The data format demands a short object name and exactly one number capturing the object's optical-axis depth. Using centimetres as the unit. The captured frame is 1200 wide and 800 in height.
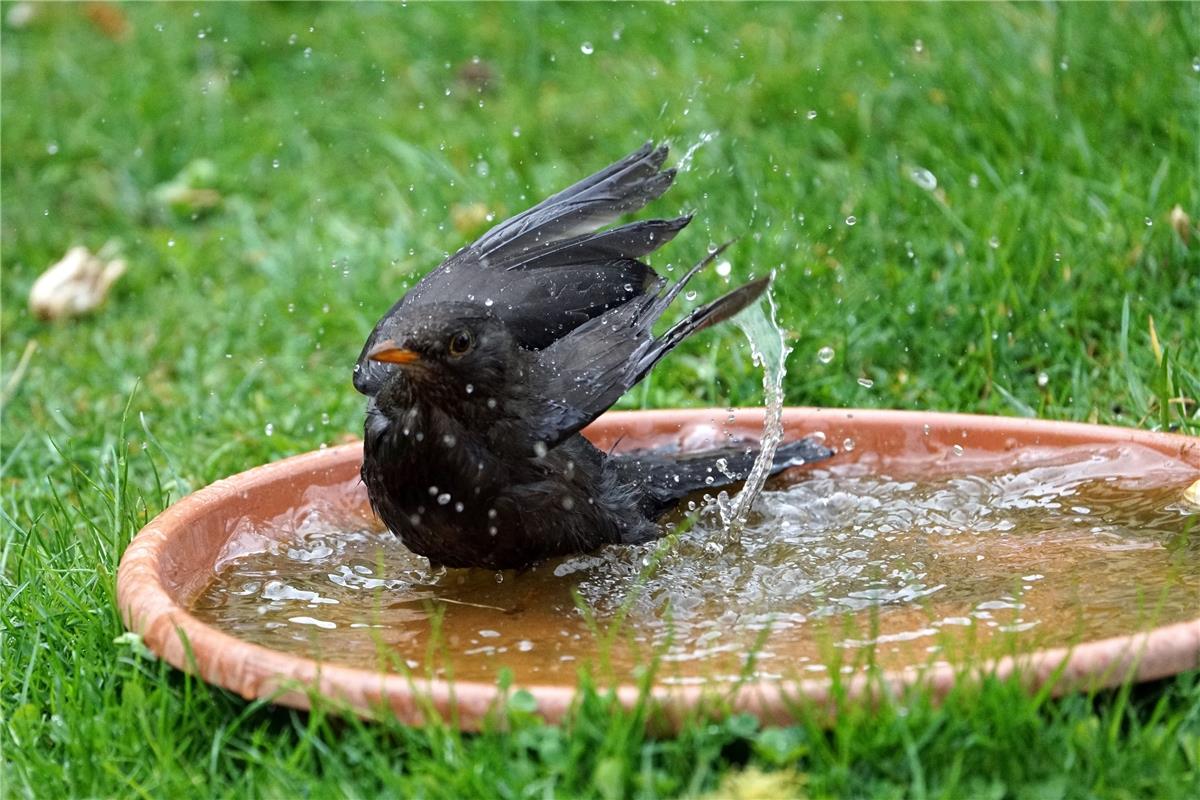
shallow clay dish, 504
